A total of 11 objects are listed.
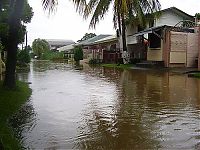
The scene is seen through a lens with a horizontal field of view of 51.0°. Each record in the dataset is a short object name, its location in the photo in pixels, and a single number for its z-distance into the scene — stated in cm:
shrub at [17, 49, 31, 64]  2074
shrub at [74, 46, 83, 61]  3142
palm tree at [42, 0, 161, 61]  1841
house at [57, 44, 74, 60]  3891
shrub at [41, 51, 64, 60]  4170
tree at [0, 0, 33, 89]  675
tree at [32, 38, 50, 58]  5250
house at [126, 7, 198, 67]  1658
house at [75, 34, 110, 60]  3034
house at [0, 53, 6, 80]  1197
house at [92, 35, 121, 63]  2532
